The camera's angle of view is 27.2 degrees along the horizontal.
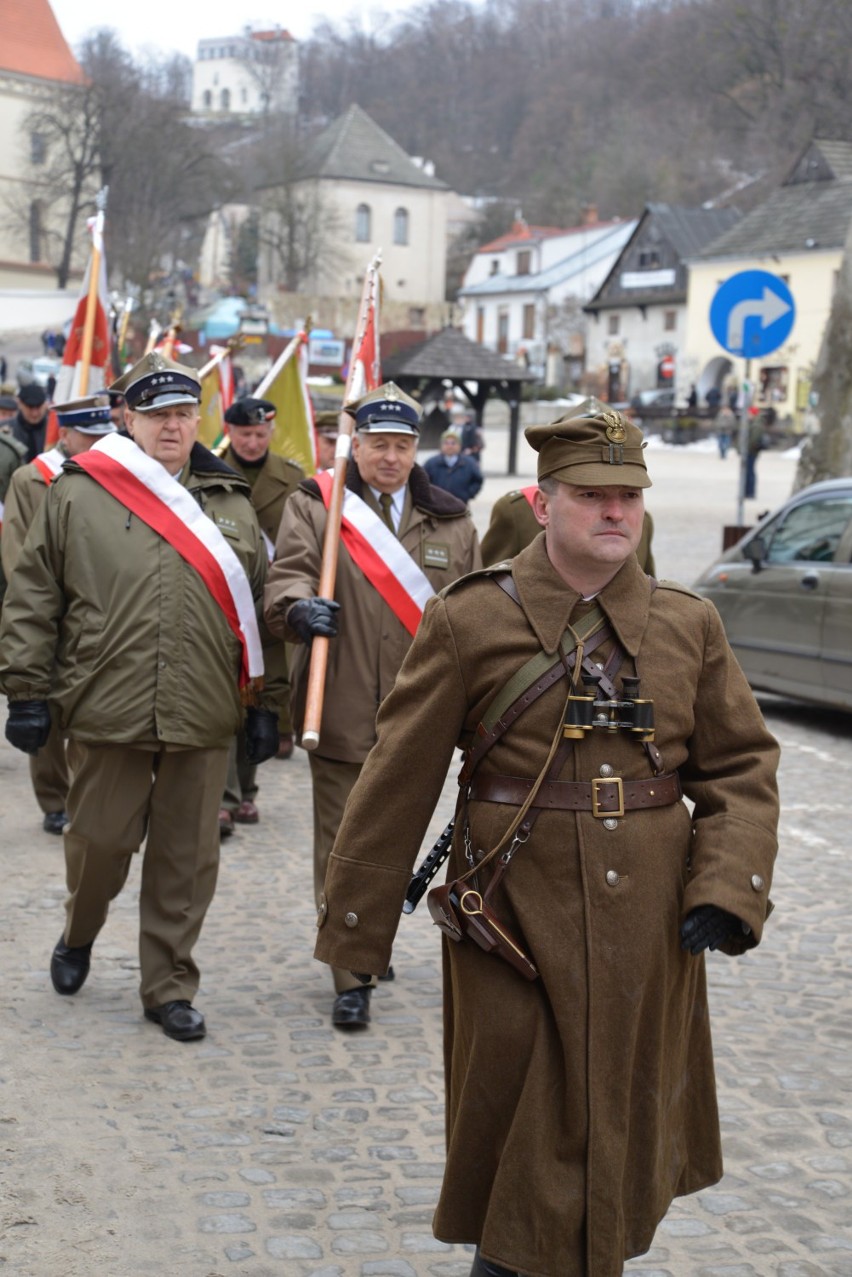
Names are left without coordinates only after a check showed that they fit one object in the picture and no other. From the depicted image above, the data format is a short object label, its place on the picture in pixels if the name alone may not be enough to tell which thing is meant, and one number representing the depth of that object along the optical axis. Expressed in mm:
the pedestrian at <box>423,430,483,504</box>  17969
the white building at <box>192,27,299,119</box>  150875
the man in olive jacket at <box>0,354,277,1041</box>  5625
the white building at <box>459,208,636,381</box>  90875
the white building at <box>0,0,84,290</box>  84438
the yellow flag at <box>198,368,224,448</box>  11602
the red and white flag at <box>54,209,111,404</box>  10875
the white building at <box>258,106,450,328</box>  104812
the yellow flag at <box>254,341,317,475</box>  11531
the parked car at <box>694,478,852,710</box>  11336
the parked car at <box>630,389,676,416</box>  64500
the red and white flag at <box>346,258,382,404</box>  7566
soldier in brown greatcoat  3355
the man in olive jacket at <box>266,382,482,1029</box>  6000
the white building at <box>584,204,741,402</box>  79438
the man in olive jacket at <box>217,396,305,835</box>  8961
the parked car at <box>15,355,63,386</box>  48812
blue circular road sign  13703
